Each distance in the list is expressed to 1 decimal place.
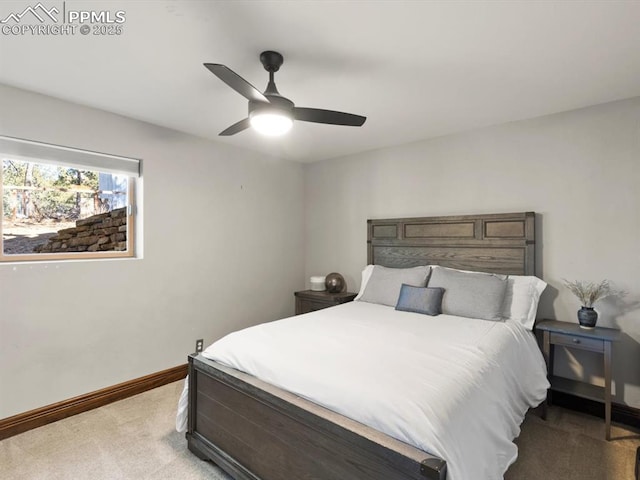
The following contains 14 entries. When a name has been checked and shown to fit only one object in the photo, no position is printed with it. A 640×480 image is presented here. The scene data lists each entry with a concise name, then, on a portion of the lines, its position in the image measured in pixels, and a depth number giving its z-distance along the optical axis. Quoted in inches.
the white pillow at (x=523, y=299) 101.4
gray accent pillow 107.5
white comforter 50.1
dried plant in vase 95.4
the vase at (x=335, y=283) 154.4
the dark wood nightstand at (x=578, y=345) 88.2
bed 48.0
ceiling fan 67.0
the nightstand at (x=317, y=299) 145.3
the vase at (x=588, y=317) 95.0
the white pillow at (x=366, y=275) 137.9
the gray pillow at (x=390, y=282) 120.6
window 94.8
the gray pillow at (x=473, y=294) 101.1
